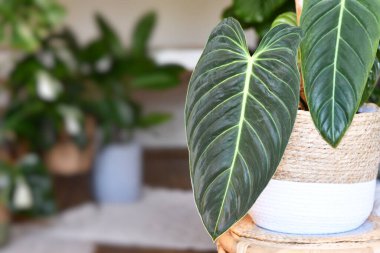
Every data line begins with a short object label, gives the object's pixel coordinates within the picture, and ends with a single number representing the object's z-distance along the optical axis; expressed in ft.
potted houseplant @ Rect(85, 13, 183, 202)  8.89
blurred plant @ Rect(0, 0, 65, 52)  7.36
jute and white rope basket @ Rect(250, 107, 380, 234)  3.24
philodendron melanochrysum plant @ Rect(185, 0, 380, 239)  2.97
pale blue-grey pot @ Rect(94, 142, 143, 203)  9.17
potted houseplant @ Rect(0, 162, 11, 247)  7.25
